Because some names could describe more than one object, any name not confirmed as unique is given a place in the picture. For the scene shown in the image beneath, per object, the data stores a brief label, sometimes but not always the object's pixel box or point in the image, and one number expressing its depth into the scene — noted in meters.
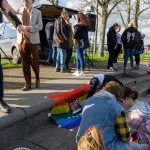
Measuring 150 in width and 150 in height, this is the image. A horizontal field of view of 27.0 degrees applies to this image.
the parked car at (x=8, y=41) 12.25
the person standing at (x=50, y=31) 10.69
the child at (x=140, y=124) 4.14
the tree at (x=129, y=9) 29.81
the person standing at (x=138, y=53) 11.73
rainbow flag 5.09
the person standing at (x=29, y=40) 6.00
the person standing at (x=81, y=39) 8.54
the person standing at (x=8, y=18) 4.29
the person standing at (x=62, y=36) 8.80
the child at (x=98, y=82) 5.07
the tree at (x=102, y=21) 19.33
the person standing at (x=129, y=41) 10.47
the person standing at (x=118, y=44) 10.42
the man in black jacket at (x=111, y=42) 10.07
